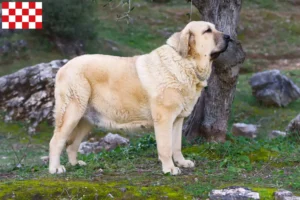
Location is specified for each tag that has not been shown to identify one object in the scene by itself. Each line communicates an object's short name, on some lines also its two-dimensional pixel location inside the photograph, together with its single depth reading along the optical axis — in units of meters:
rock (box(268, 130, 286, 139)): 13.74
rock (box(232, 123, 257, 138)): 14.62
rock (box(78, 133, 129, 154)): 12.77
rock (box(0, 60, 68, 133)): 15.06
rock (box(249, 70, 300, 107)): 17.14
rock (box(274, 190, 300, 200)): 6.02
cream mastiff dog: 7.31
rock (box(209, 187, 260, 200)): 6.03
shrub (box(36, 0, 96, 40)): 21.50
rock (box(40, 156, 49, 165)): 10.23
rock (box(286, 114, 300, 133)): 11.52
